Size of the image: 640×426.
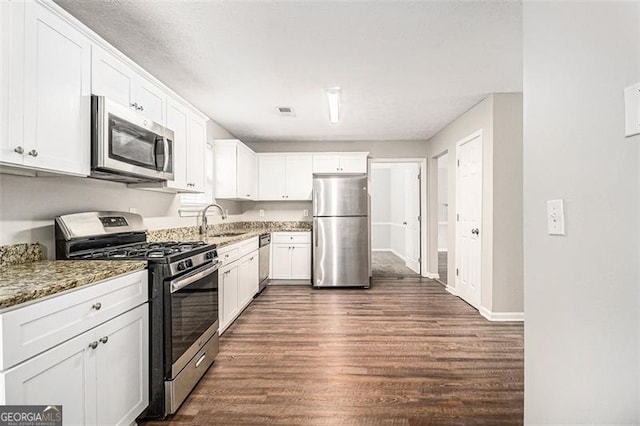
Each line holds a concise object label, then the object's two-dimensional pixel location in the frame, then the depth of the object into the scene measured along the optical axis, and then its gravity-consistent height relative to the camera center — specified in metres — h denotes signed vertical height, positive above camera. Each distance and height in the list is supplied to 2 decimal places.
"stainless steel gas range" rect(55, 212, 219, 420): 1.88 -0.47
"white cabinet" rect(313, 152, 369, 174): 5.59 +0.84
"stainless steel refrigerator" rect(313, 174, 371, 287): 5.25 -0.22
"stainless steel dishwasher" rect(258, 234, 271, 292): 4.85 -0.63
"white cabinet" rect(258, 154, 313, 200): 5.70 +0.63
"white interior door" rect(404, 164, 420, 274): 6.21 -0.05
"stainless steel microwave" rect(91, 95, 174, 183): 1.91 +0.44
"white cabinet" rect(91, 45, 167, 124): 1.96 +0.84
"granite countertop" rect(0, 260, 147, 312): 1.17 -0.26
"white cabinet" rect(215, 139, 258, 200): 4.79 +0.65
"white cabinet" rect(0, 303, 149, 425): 1.18 -0.65
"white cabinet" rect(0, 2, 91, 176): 1.44 +0.58
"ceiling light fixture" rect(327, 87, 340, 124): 3.44 +1.20
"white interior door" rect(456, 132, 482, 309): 3.96 -0.05
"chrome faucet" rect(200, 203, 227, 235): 4.05 -0.11
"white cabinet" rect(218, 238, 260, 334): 3.21 -0.70
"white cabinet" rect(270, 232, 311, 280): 5.45 -0.64
